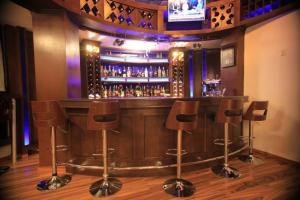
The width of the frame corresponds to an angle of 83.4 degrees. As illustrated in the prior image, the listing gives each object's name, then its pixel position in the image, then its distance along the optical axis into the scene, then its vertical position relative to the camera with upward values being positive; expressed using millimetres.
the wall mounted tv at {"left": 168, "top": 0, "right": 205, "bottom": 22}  3621 +1778
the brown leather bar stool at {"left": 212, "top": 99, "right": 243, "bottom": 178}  2557 -398
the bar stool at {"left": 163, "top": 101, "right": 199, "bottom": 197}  2158 -421
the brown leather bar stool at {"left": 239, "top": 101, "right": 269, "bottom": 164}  2994 -482
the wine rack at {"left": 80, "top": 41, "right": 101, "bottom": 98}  4672 +706
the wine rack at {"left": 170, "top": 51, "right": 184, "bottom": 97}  5426 +649
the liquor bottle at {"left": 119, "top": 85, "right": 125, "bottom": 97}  5402 +35
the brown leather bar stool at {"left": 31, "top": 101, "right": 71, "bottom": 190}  2320 -397
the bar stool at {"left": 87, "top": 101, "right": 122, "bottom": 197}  2111 -406
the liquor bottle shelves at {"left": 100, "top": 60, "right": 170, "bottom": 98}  5215 +405
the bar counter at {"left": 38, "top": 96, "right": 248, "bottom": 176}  2633 -794
